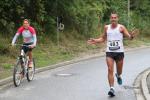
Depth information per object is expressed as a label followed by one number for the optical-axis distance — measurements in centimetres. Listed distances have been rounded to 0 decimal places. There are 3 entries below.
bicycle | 1449
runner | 1235
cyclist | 1530
